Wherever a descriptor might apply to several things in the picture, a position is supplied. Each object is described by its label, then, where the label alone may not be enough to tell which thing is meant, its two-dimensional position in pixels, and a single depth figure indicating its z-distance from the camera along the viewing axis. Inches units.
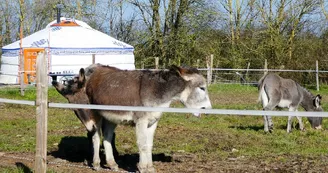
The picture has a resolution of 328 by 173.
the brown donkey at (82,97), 299.1
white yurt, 1069.8
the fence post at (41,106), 232.4
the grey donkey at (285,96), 501.4
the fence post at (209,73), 1013.8
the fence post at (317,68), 999.4
